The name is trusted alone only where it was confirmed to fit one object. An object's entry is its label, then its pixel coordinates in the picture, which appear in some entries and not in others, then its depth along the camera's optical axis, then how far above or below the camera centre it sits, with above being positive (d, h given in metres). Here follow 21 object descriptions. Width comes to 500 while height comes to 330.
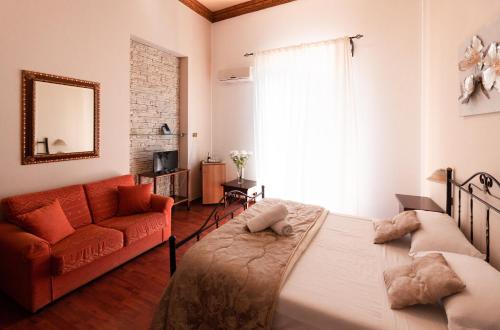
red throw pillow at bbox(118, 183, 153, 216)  3.05 -0.45
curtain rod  3.74 +1.88
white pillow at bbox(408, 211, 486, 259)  1.61 -0.51
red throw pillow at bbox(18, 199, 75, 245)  2.15 -0.53
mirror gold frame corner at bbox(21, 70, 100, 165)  2.52 +0.48
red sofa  1.96 -0.71
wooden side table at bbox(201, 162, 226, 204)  4.71 -0.35
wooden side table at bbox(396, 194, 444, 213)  2.61 -0.44
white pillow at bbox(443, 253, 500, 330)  1.01 -0.59
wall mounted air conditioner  4.57 +1.65
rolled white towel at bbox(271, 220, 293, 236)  2.01 -0.53
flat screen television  3.97 +0.04
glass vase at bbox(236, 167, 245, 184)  4.59 -0.20
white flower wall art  1.51 +0.60
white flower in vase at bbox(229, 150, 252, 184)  4.51 +0.08
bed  1.21 -0.70
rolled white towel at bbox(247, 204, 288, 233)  2.07 -0.47
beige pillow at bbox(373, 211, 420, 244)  1.93 -0.51
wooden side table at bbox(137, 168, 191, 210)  3.94 -0.29
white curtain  3.84 +0.63
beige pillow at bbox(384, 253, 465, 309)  1.18 -0.61
